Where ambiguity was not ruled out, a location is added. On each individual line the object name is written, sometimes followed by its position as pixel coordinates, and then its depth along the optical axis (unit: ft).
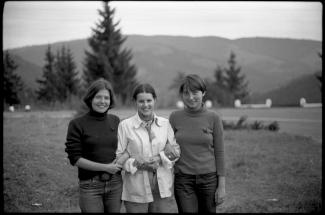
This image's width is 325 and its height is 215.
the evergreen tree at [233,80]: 153.79
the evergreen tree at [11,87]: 88.28
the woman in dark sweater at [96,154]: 9.58
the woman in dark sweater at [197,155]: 10.19
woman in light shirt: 9.80
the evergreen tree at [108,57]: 110.93
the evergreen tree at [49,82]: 124.08
